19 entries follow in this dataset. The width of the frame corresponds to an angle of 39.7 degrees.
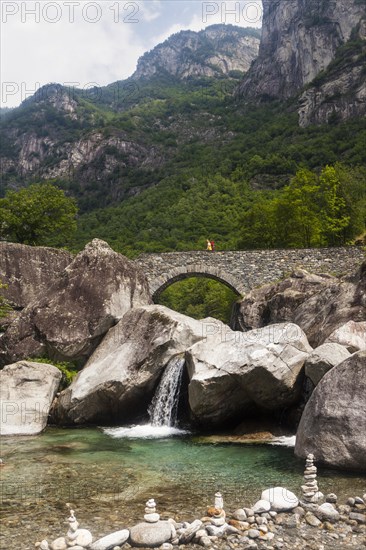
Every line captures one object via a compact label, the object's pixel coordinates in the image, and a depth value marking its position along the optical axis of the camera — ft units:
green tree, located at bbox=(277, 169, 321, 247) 148.25
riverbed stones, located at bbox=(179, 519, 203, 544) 24.63
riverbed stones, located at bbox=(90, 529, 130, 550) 23.32
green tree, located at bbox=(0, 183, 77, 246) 131.64
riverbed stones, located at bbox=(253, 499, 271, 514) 27.07
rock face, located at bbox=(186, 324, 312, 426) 49.39
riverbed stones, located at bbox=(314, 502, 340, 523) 26.48
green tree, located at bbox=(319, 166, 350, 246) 143.74
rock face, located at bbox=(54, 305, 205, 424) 58.49
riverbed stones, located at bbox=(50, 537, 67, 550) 23.13
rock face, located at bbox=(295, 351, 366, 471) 35.81
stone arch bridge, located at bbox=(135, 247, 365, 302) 102.37
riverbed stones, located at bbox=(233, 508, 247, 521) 26.48
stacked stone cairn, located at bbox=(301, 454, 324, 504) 28.60
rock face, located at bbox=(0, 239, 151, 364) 70.69
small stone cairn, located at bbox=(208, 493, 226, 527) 25.61
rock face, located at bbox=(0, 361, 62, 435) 54.49
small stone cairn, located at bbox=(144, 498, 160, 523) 25.20
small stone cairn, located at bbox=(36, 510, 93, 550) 23.09
